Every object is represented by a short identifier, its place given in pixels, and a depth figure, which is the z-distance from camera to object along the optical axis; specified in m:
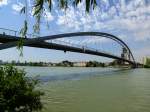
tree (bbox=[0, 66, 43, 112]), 3.52
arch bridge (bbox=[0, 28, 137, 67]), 16.20
